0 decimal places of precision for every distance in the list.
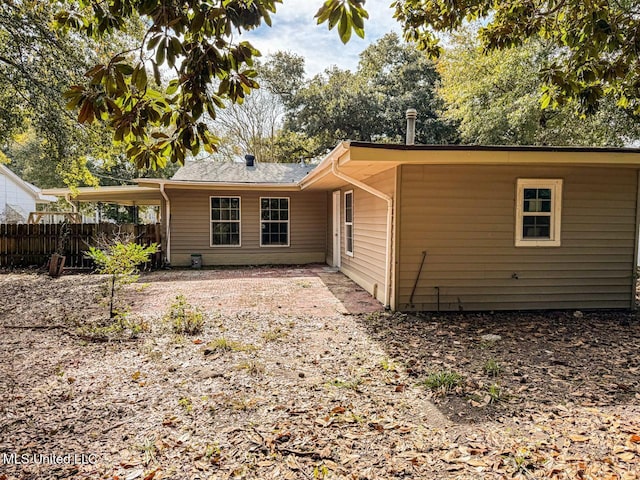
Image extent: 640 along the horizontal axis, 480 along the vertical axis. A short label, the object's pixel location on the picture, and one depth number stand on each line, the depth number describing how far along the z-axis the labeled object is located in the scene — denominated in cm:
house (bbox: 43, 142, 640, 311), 555
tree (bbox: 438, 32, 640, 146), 1067
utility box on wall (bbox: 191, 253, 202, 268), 1061
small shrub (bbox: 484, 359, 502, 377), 354
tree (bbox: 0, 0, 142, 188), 700
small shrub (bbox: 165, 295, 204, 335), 470
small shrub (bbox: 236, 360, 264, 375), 352
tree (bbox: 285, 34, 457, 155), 1745
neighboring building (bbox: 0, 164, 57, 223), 1661
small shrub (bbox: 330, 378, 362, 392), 323
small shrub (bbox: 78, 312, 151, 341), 444
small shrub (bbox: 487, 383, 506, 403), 302
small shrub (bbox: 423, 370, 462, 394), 321
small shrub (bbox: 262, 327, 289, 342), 445
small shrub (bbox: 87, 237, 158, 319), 494
